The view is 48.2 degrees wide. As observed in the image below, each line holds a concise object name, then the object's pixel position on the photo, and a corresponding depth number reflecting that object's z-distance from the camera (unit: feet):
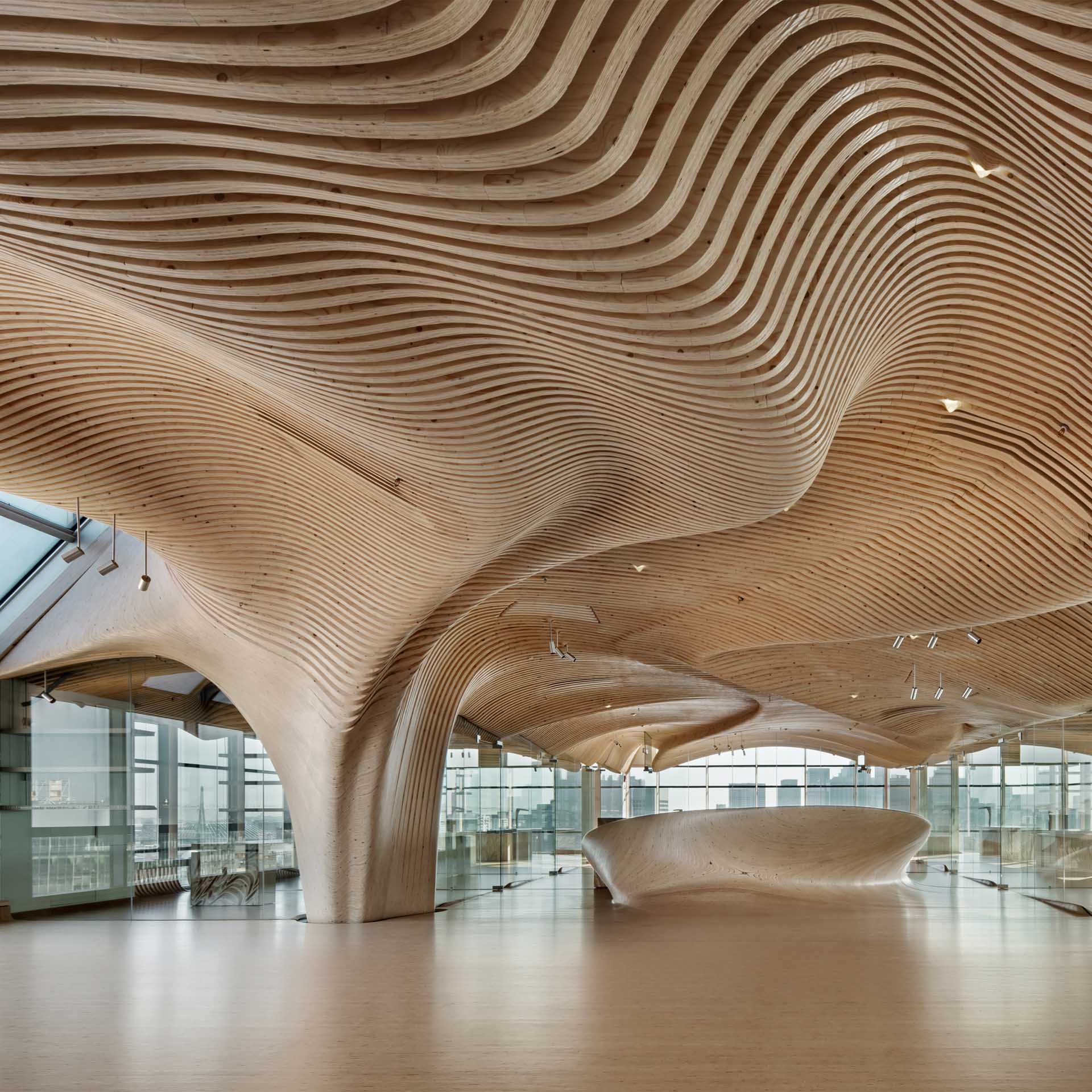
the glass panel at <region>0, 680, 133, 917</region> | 54.29
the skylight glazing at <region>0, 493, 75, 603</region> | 48.49
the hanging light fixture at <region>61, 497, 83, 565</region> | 33.30
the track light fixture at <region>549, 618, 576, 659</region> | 50.98
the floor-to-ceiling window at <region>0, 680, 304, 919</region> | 53.62
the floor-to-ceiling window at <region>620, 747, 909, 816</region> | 153.28
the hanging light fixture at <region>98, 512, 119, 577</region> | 33.40
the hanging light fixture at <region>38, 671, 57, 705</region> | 55.83
